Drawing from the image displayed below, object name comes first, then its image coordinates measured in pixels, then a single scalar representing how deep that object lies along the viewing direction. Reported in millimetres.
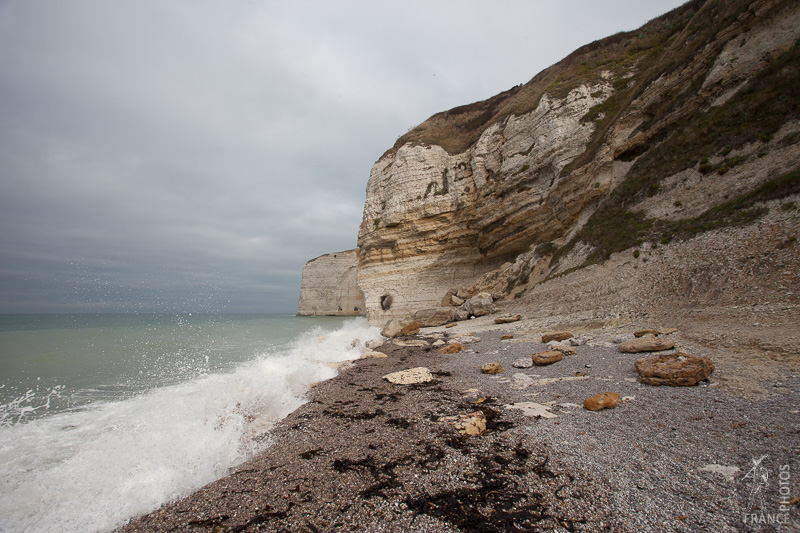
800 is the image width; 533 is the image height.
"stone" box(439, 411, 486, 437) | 3713
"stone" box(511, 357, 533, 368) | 6695
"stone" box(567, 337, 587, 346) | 7858
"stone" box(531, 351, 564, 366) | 6575
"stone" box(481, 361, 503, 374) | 6641
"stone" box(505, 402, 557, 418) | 4105
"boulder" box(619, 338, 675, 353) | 6148
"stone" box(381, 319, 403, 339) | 17289
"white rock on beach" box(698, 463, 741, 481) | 2369
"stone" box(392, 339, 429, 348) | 12348
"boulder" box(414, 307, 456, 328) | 19781
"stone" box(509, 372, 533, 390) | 5492
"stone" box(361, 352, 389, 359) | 10266
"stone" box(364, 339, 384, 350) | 12812
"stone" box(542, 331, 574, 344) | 8742
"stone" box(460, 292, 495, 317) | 18328
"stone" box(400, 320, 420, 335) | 17266
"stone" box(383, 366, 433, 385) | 6590
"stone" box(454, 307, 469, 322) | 19047
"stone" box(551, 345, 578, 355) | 7011
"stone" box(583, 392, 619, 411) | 3988
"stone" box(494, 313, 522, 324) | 13859
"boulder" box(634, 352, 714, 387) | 4375
